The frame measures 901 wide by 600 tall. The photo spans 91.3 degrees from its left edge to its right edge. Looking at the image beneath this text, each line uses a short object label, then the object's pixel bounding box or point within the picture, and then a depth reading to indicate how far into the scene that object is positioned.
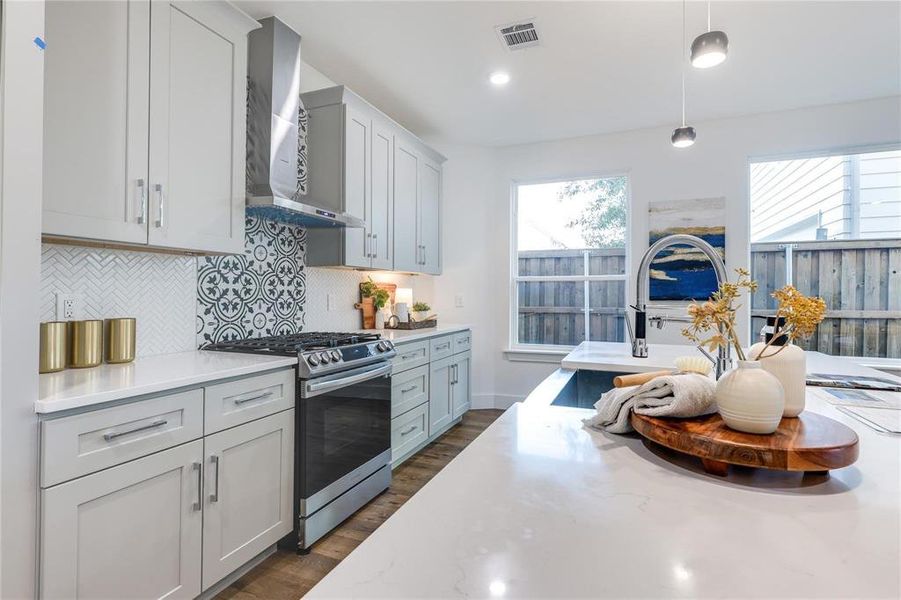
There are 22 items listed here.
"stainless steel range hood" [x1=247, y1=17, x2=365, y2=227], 2.30
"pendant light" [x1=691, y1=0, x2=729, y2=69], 1.53
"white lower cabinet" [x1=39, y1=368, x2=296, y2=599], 1.23
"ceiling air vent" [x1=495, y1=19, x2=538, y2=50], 2.49
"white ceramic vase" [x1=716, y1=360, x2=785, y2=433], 0.78
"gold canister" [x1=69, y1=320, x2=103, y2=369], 1.63
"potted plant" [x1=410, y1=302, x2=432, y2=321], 3.91
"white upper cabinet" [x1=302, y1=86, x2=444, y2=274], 2.86
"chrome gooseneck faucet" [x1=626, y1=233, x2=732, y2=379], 1.29
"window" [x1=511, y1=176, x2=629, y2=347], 4.30
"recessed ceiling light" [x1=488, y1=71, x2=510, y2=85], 3.04
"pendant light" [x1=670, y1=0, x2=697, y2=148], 2.40
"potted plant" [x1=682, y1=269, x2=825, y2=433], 0.78
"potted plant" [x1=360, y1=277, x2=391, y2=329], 3.61
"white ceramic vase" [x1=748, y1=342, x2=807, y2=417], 0.90
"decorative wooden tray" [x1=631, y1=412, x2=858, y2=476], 0.71
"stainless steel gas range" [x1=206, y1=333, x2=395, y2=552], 2.01
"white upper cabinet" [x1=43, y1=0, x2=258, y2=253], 1.46
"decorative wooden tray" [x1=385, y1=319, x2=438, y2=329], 3.70
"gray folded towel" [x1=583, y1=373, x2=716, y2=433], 0.87
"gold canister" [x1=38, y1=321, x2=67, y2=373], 1.50
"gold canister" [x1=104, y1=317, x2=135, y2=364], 1.77
